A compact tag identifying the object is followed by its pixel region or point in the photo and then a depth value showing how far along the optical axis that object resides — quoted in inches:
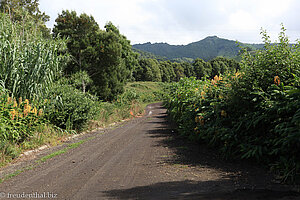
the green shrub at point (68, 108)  356.8
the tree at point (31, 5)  988.6
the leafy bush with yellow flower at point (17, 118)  248.2
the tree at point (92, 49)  677.3
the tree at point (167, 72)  3344.0
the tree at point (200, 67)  3495.3
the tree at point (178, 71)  3639.5
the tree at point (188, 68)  3745.1
